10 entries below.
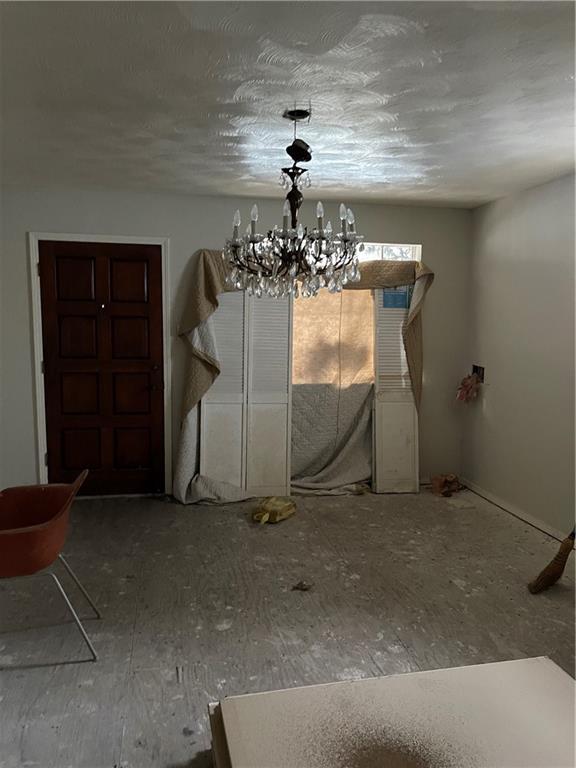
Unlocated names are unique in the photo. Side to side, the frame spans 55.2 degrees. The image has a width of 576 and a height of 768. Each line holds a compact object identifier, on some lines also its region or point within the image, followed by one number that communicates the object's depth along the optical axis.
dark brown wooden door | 4.34
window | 4.81
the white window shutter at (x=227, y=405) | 4.52
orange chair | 2.23
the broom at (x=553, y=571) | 3.05
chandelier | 2.41
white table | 1.47
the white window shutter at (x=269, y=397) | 4.59
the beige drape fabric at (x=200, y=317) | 4.38
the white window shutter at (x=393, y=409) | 4.79
